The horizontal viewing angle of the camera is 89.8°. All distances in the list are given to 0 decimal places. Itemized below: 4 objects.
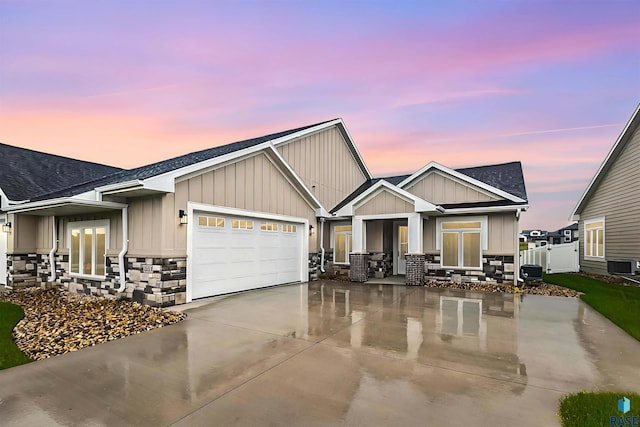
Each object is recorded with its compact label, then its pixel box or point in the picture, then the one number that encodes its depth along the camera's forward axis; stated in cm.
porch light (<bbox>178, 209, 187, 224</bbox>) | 760
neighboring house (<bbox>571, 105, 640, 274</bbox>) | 1201
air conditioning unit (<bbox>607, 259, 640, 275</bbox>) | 1159
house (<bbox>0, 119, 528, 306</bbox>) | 754
